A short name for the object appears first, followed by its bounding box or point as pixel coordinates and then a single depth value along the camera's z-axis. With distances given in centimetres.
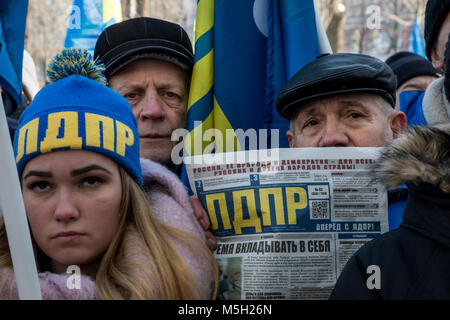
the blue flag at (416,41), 574
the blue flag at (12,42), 235
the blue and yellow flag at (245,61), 257
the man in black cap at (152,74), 260
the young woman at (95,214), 174
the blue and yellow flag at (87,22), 343
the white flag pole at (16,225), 136
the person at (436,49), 243
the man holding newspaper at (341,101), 220
